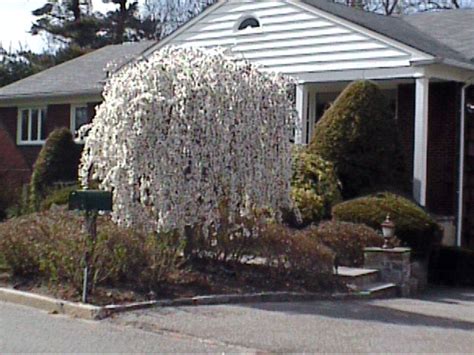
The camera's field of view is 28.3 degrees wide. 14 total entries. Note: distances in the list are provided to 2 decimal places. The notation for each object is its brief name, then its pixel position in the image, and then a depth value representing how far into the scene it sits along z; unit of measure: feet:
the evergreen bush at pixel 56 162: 84.17
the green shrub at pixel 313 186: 59.11
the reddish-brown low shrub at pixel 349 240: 53.28
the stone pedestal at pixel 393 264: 51.83
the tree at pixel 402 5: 153.07
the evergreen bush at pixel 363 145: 64.39
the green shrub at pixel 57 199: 67.97
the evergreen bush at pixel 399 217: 56.75
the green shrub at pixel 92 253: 40.34
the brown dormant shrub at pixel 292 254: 45.50
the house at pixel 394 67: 66.18
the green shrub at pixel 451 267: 61.21
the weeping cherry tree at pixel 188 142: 41.42
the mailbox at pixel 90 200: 39.29
